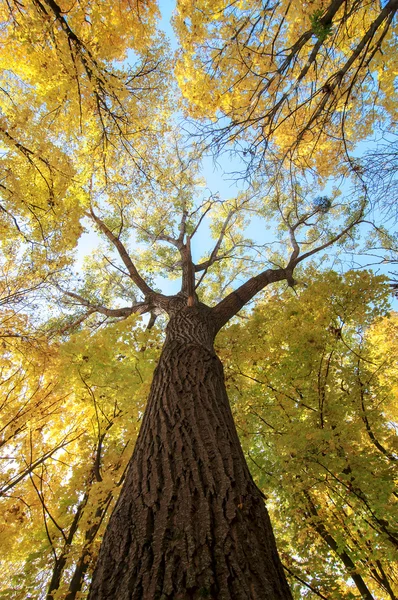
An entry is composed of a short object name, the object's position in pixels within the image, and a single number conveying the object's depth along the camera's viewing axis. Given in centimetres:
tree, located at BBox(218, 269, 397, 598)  329
